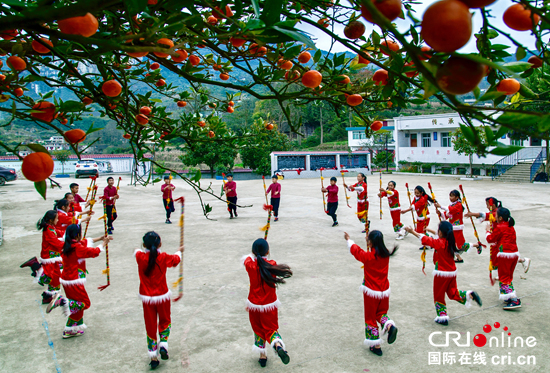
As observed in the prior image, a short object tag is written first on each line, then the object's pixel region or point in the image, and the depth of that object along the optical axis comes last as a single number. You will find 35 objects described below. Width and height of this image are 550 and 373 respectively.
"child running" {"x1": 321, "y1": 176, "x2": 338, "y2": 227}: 9.95
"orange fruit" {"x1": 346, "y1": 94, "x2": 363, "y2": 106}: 1.95
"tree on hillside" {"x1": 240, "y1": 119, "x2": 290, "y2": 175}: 29.16
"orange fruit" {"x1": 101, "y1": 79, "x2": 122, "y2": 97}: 1.77
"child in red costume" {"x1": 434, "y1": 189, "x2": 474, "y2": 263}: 6.64
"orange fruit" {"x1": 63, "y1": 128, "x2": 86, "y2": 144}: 1.54
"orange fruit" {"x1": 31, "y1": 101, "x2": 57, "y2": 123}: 1.65
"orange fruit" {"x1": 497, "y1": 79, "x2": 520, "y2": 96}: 1.34
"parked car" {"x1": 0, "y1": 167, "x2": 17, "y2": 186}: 23.23
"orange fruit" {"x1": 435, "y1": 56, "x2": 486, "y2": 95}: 0.72
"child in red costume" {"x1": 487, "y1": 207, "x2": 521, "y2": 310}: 4.57
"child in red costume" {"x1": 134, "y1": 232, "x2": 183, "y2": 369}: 3.62
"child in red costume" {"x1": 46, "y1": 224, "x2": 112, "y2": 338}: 4.13
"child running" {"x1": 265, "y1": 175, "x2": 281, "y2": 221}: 10.84
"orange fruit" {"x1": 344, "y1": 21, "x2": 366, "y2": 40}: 1.63
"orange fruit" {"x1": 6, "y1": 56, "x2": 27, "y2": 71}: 1.73
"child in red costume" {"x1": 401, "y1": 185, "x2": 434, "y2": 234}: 7.53
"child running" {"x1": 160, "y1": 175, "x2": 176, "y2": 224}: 10.65
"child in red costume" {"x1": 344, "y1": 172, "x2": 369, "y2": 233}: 9.48
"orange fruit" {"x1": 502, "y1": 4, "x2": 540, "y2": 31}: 1.14
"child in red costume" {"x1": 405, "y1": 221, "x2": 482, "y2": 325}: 4.24
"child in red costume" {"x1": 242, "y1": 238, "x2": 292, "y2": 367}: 3.48
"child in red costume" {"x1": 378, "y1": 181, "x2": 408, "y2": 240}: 8.66
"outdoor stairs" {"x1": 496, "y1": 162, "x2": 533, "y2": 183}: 20.96
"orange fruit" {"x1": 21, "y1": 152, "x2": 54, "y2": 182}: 1.20
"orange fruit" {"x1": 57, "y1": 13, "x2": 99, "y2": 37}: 1.01
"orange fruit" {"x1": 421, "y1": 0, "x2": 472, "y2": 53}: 0.70
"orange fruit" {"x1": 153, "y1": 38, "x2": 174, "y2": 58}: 1.62
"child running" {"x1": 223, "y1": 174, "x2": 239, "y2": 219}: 10.70
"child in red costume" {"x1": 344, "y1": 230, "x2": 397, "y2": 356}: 3.71
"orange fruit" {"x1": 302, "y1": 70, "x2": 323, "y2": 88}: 1.70
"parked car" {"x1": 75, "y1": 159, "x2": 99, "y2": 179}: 29.03
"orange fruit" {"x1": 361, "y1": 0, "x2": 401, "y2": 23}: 0.89
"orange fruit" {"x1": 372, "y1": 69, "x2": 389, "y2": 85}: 1.78
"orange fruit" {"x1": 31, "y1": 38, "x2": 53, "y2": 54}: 1.83
